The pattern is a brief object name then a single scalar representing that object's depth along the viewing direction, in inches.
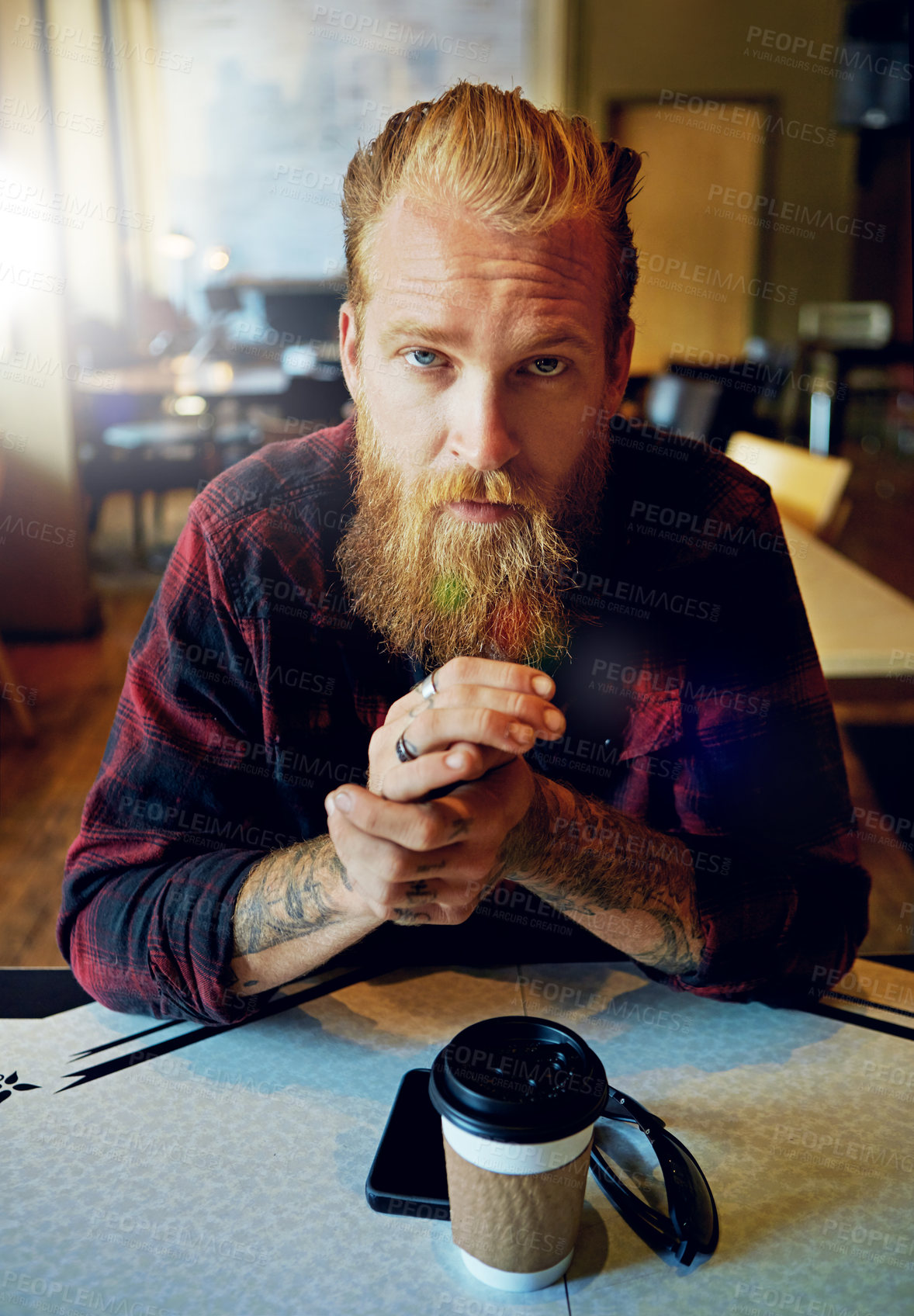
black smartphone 28.8
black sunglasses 27.9
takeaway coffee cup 24.6
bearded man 36.4
